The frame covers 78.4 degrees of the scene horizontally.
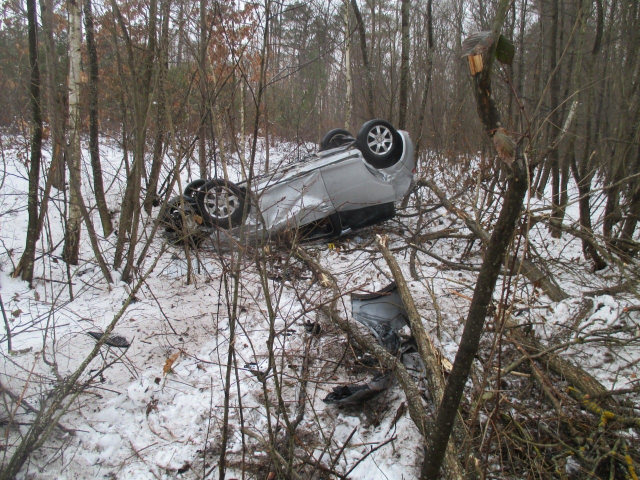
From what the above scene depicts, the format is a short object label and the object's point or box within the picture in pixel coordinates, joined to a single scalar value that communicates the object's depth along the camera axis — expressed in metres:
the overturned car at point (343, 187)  5.58
